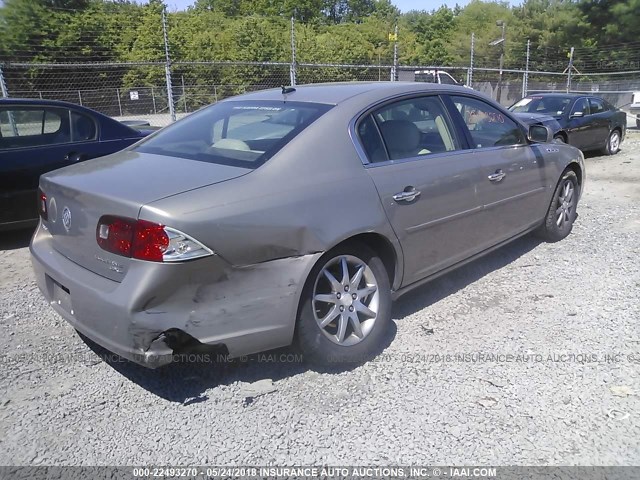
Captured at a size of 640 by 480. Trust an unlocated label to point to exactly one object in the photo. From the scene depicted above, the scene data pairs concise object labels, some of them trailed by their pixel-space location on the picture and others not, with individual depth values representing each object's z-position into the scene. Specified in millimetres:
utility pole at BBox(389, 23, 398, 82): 14200
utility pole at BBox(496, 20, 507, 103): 21681
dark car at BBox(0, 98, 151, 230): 5137
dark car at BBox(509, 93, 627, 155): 10531
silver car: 2514
